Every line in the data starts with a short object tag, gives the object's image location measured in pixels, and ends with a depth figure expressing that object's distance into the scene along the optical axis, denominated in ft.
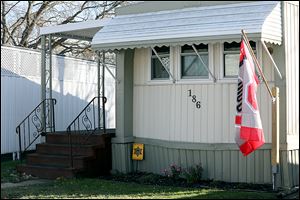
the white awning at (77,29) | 37.80
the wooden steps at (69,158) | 35.14
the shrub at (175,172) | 33.86
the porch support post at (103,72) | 39.14
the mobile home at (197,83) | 30.42
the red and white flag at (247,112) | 27.84
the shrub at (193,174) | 32.73
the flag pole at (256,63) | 27.86
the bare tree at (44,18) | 71.97
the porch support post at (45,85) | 41.57
